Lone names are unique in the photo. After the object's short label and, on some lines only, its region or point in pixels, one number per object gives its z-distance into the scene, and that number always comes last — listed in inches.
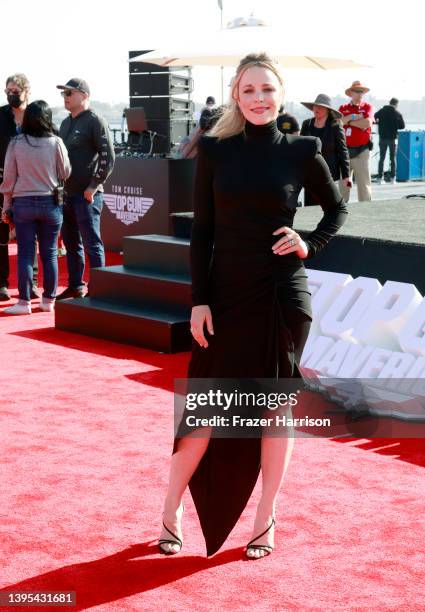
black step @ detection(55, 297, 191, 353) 279.1
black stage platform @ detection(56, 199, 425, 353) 249.1
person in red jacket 502.3
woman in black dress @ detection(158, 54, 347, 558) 130.1
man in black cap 324.8
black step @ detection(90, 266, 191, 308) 295.0
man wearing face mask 333.1
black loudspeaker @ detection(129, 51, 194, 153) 765.3
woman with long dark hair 311.7
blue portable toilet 908.6
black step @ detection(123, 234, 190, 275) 312.7
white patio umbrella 505.0
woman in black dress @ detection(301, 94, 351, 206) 400.8
